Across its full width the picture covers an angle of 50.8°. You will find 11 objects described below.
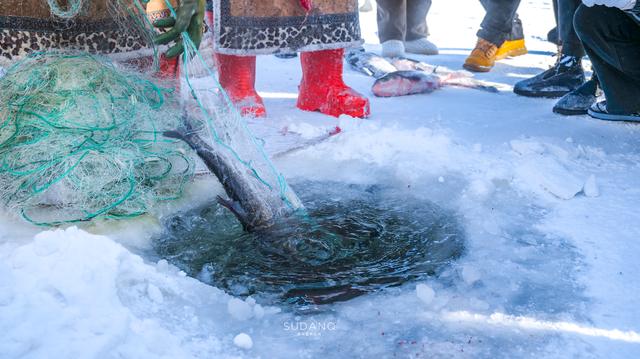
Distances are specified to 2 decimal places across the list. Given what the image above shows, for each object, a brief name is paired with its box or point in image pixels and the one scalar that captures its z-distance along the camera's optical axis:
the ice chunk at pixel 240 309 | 1.66
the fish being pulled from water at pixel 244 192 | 2.14
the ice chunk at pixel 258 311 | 1.67
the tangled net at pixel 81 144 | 2.20
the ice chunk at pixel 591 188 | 2.45
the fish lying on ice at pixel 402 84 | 4.07
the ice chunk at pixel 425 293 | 1.73
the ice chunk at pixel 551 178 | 2.44
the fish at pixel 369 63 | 4.68
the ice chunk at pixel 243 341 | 1.54
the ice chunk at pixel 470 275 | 1.84
